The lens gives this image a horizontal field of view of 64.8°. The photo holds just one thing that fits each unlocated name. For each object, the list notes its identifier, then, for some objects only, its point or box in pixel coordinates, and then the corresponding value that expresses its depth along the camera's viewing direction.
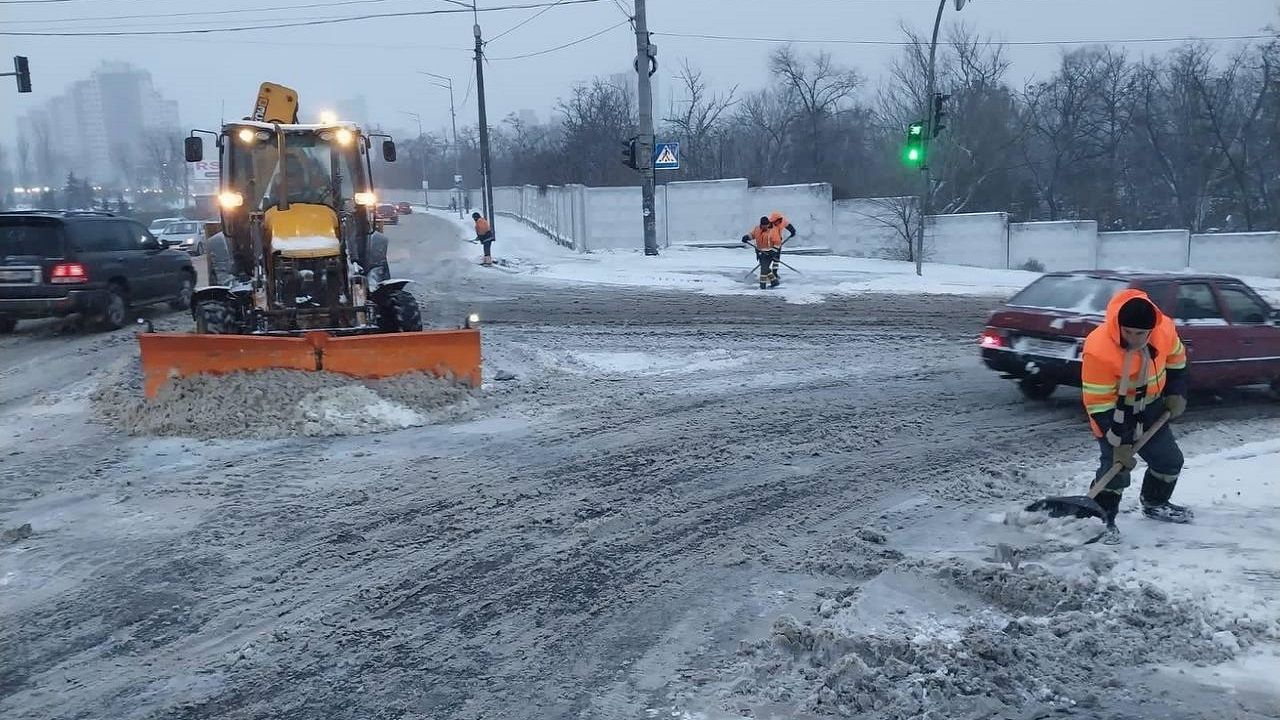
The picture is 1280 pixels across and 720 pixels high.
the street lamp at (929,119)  22.44
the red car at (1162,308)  9.98
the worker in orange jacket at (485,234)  27.89
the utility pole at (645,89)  26.80
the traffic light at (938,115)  22.22
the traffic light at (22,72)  28.58
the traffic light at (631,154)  26.58
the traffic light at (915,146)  22.50
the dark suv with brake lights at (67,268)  14.52
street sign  26.30
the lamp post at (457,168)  68.19
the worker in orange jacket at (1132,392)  6.33
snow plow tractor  9.79
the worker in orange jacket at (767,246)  22.16
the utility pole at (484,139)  36.53
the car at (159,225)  39.03
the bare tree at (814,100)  58.56
